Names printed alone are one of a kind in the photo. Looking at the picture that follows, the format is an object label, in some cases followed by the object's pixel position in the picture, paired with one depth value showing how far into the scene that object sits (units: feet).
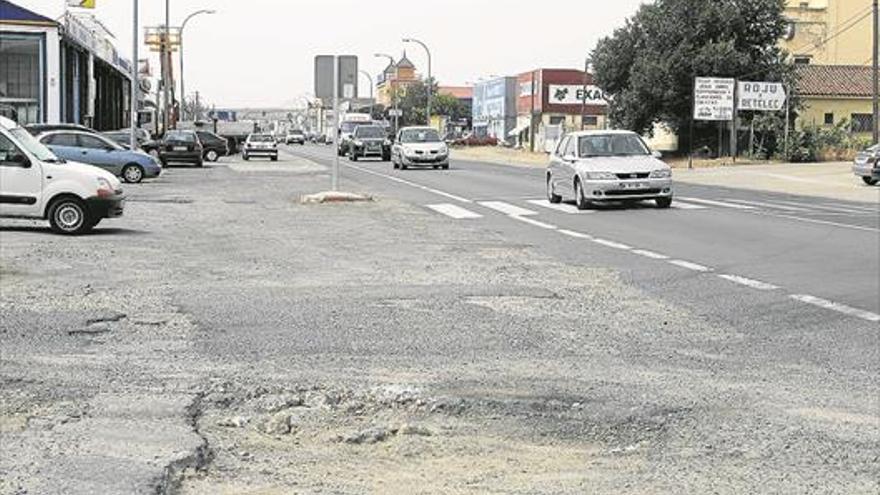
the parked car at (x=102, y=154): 96.32
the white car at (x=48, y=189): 52.39
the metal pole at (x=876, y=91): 147.13
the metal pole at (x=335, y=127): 77.20
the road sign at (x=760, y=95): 173.17
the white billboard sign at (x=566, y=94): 321.32
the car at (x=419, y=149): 145.28
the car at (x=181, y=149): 154.61
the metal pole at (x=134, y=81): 135.76
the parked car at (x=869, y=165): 119.03
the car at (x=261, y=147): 201.67
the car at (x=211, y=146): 186.09
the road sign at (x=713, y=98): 169.17
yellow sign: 131.72
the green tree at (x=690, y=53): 184.96
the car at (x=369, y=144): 186.20
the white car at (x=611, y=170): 73.05
